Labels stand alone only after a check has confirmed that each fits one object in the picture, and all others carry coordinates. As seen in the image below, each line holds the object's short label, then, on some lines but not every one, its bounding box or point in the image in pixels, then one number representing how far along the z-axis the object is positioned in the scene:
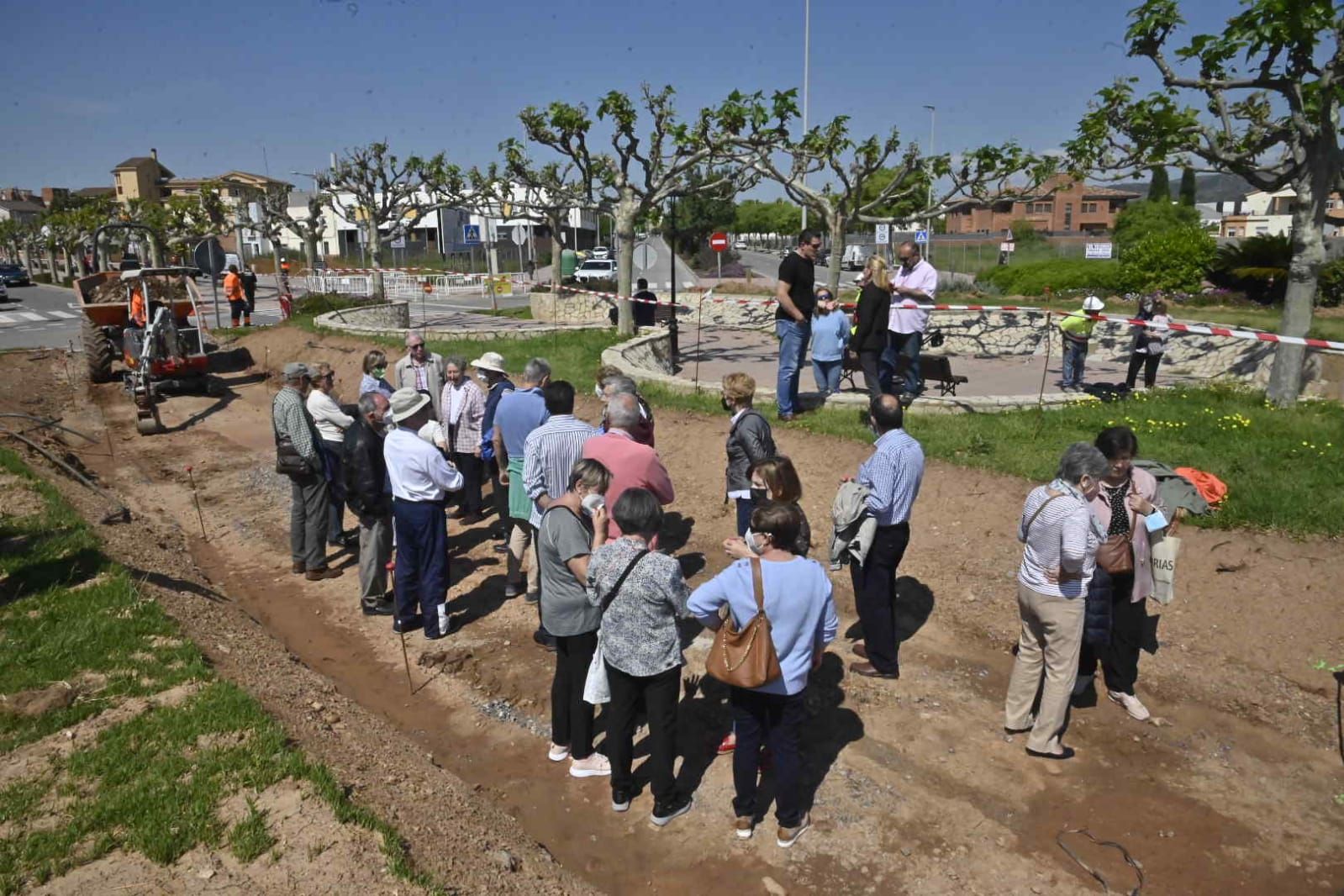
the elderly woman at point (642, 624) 4.04
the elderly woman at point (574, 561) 4.47
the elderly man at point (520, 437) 6.55
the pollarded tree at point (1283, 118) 9.77
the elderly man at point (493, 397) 7.31
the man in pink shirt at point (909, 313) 9.63
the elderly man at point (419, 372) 8.92
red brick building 76.19
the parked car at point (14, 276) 49.88
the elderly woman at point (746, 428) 6.18
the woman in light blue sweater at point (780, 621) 3.94
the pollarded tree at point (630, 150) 16.89
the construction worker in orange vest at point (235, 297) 22.89
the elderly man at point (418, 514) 5.97
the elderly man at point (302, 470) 7.34
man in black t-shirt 9.12
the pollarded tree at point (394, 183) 29.17
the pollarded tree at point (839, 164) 16.72
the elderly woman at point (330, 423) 7.52
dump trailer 14.12
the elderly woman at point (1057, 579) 4.58
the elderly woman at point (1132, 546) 4.88
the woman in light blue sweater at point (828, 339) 9.97
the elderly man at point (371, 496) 6.53
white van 52.47
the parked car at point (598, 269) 39.31
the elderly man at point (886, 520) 5.28
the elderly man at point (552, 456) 5.65
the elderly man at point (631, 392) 5.93
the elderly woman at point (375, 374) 8.26
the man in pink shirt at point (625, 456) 5.26
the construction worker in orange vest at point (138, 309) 15.49
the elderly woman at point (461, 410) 7.89
